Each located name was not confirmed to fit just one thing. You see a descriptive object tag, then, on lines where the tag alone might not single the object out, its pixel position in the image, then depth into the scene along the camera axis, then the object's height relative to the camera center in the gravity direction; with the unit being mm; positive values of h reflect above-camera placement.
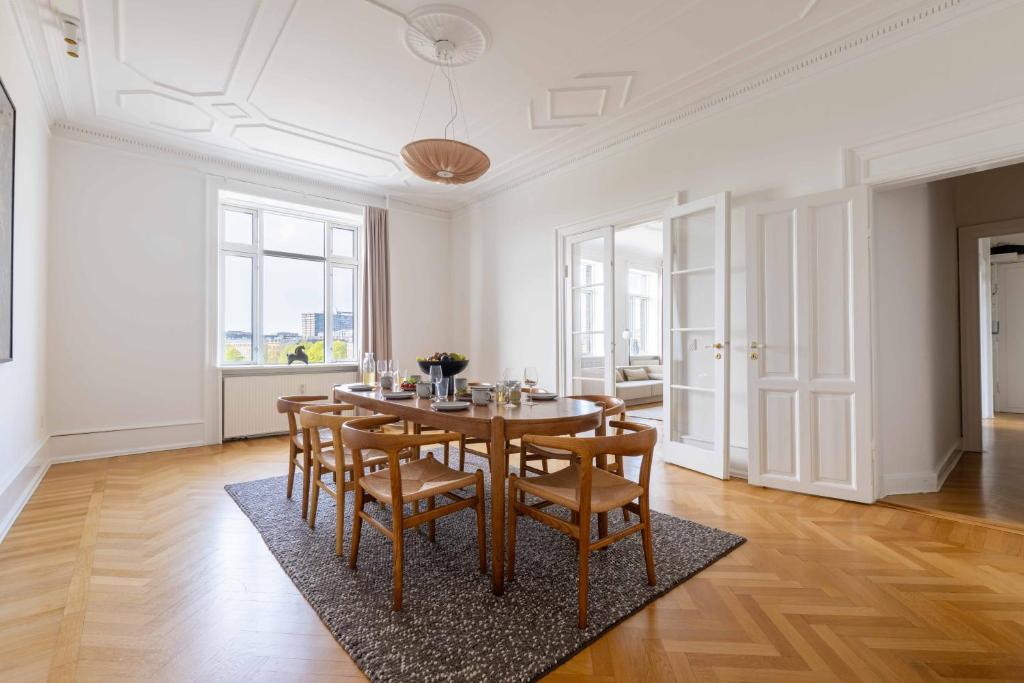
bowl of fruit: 2848 -100
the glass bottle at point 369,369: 3270 -159
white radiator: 4980 -604
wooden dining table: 1896 -342
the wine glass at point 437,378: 2617 -180
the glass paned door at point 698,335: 3562 +91
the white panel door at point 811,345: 2971 +0
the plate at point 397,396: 2703 -292
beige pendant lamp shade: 2887 +1217
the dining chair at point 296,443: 2744 -612
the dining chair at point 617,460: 2537 -646
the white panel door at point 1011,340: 6660 +61
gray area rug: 1514 -1018
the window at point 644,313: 9438 +687
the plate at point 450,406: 2256 -296
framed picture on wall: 2475 +719
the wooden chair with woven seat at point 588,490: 1709 -615
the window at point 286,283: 5320 +803
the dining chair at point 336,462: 2230 -623
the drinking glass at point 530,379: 2665 -192
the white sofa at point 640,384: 7523 -641
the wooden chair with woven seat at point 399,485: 1798 -615
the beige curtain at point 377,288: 5887 +759
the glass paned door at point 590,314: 4680 +341
